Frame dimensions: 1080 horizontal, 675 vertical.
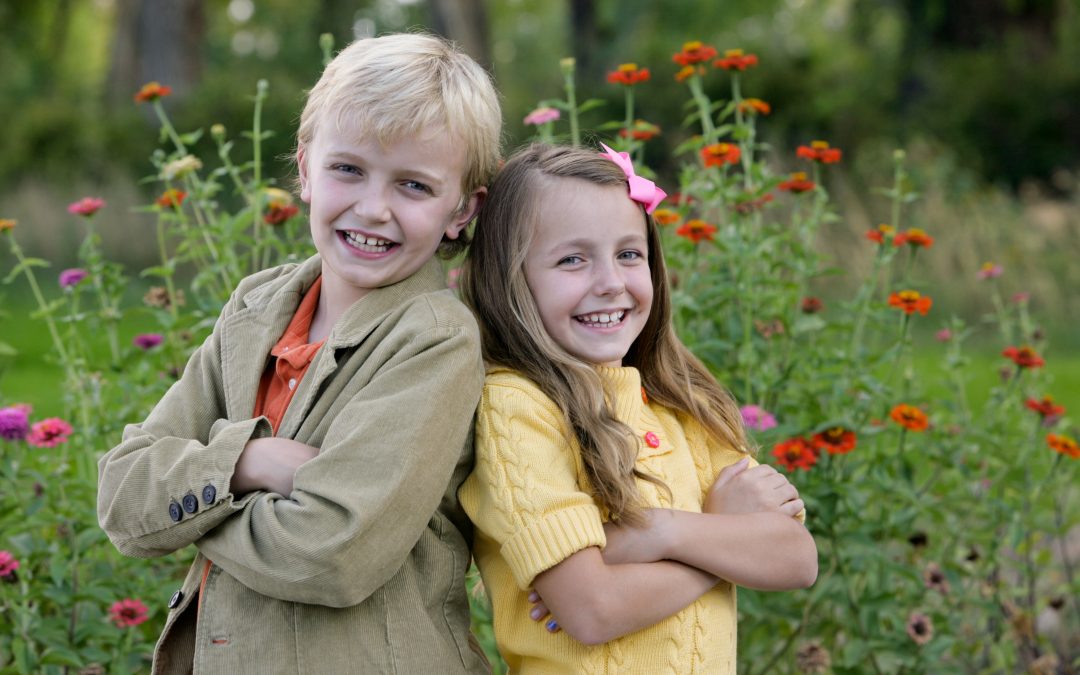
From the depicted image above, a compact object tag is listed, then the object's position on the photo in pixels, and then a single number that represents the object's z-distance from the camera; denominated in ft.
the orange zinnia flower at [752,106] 11.15
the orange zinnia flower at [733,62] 10.95
